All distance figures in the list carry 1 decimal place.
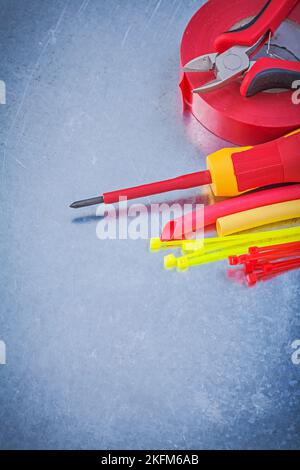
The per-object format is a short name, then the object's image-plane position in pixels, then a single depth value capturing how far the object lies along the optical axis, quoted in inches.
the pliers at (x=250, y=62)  42.9
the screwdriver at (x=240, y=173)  42.6
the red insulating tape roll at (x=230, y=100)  43.0
